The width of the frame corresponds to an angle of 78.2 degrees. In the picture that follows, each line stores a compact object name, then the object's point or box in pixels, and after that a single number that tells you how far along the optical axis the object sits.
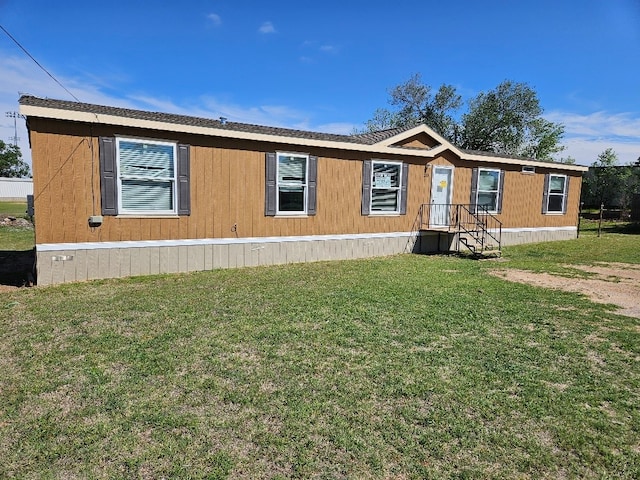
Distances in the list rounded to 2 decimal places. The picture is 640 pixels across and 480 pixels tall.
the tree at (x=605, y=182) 25.33
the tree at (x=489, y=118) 27.69
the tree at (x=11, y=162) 58.03
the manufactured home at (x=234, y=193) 6.36
